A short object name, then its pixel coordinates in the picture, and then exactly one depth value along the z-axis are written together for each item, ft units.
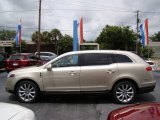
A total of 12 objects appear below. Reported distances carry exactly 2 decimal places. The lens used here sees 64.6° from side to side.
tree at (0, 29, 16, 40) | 147.39
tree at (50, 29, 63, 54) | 89.67
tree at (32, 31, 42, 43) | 93.37
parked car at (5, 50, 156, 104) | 12.49
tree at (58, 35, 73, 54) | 87.41
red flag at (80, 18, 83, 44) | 33.70
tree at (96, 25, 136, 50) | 101.88
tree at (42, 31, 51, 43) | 89.35
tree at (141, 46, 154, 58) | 85.87
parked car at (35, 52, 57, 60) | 53.95
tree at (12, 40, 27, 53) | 81.83
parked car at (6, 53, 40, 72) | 27.82
